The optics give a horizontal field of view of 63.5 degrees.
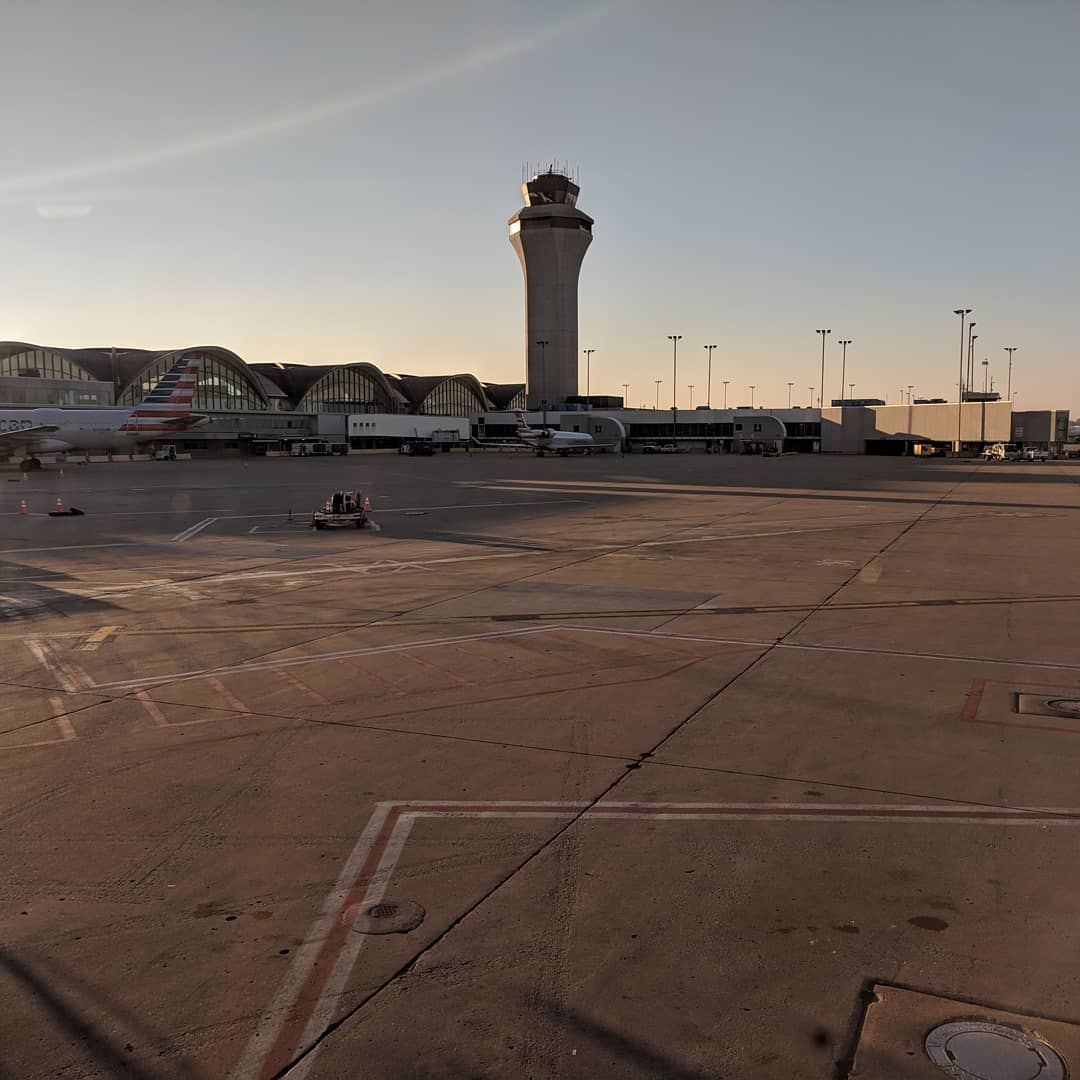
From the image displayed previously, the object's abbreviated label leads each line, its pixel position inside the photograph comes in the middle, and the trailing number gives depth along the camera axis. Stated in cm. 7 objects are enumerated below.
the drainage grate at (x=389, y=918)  634
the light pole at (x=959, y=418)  12706
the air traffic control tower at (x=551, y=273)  17675
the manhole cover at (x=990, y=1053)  485
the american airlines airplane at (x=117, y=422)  7750
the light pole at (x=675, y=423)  16062
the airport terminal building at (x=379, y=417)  12206
